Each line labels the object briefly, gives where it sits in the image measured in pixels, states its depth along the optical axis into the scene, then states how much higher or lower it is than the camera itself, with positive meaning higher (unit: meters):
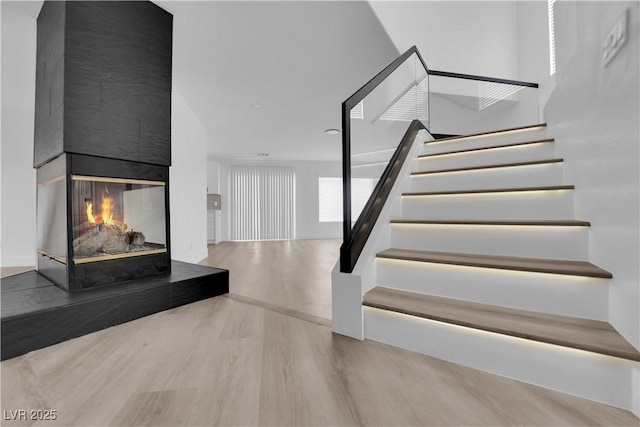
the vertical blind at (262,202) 8.20 +0.32
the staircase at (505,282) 1.03 -0.35
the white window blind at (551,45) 3.63 +2.19
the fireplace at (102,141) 1.76 +0.51
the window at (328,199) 8.88 +0.44
